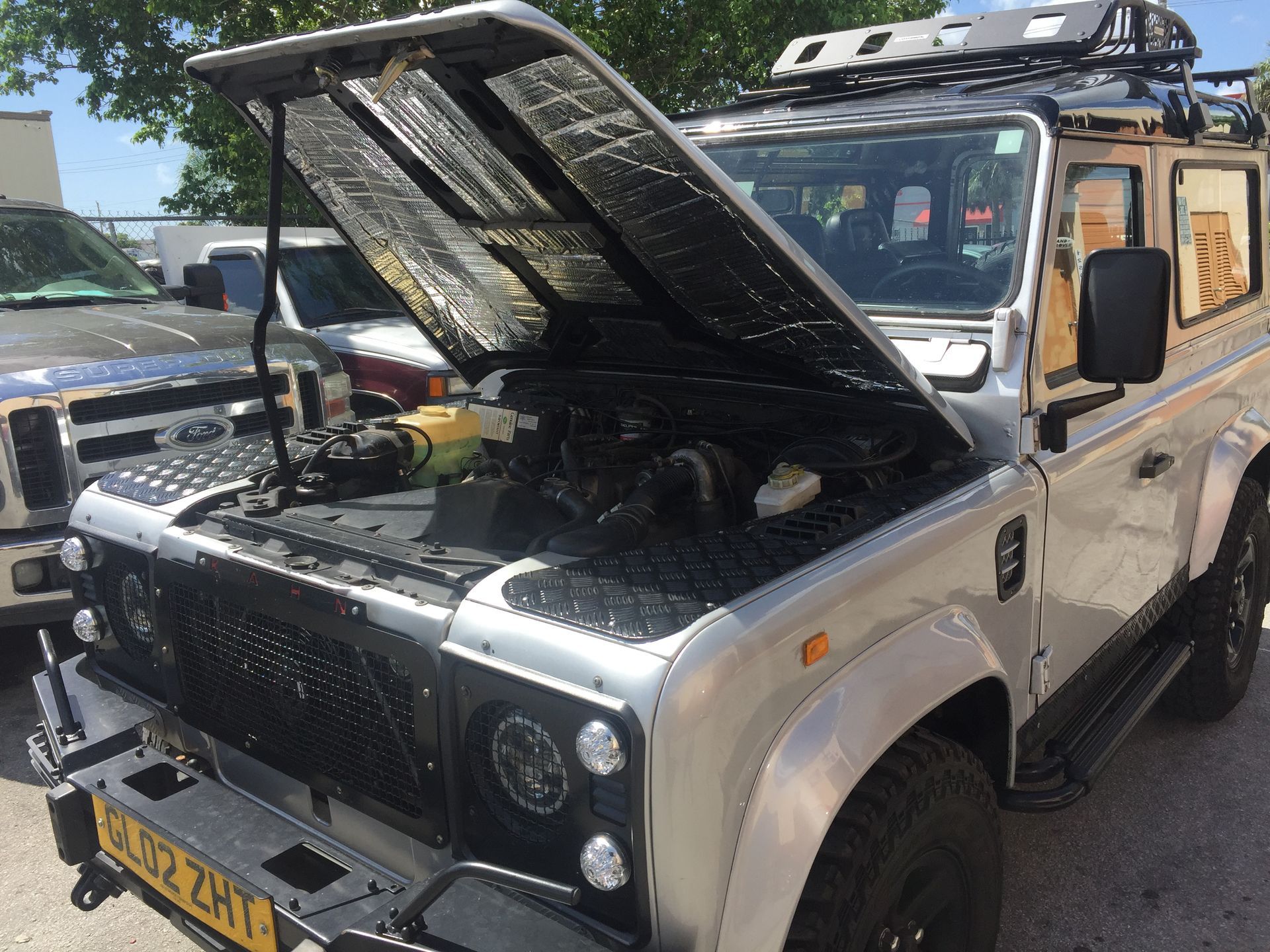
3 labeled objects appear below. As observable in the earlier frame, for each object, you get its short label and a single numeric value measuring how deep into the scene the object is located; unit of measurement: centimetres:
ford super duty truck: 419
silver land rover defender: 169
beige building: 2058
